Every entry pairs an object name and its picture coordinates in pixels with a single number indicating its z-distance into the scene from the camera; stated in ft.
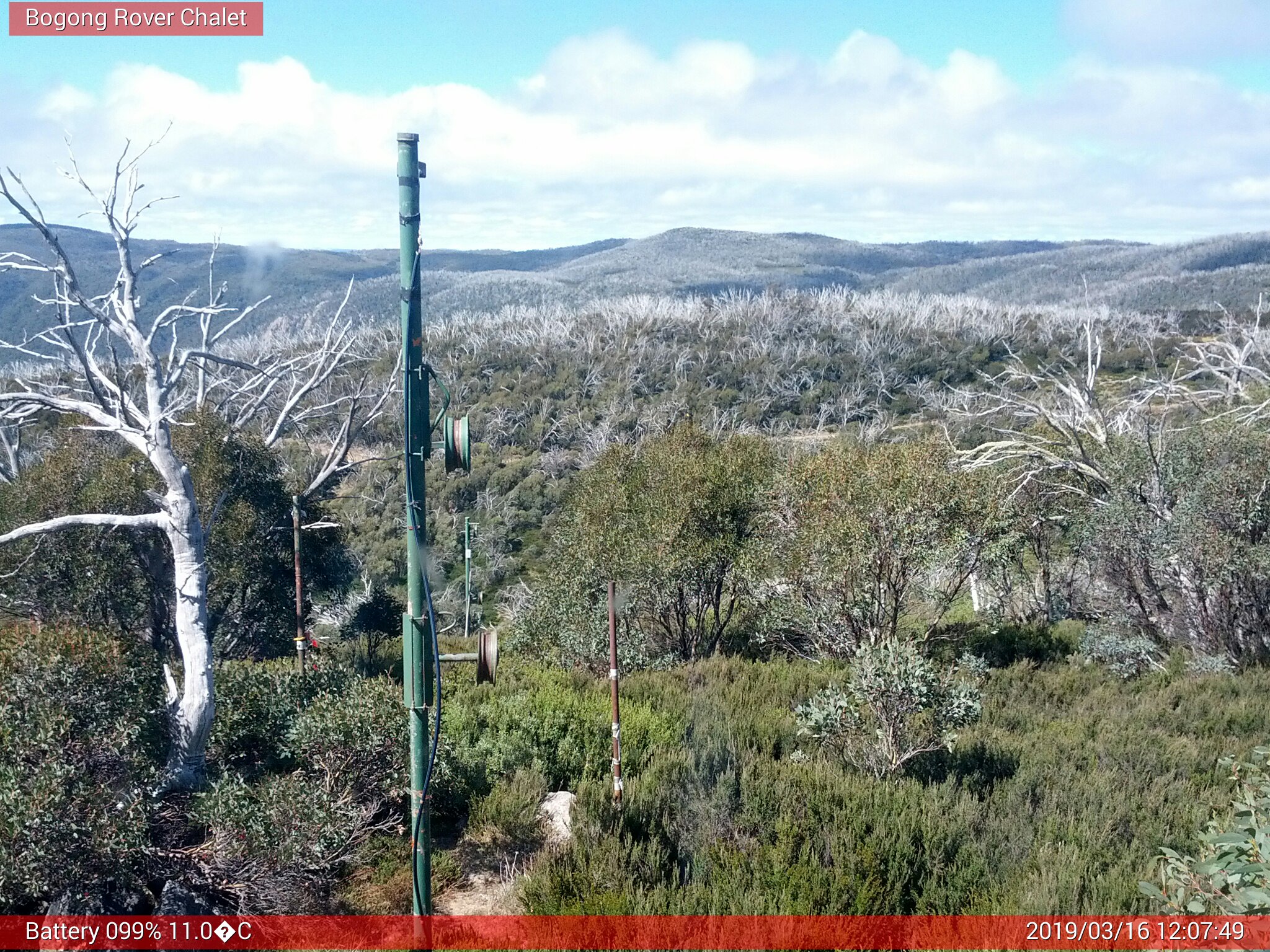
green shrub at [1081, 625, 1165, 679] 40.42
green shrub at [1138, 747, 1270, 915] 9.70
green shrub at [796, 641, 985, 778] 24.23
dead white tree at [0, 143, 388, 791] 21.50
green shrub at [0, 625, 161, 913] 16.80
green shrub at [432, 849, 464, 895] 20.54
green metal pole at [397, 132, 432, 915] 13.30
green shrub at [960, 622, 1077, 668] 42.96
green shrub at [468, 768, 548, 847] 21.97
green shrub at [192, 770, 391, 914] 18.81
